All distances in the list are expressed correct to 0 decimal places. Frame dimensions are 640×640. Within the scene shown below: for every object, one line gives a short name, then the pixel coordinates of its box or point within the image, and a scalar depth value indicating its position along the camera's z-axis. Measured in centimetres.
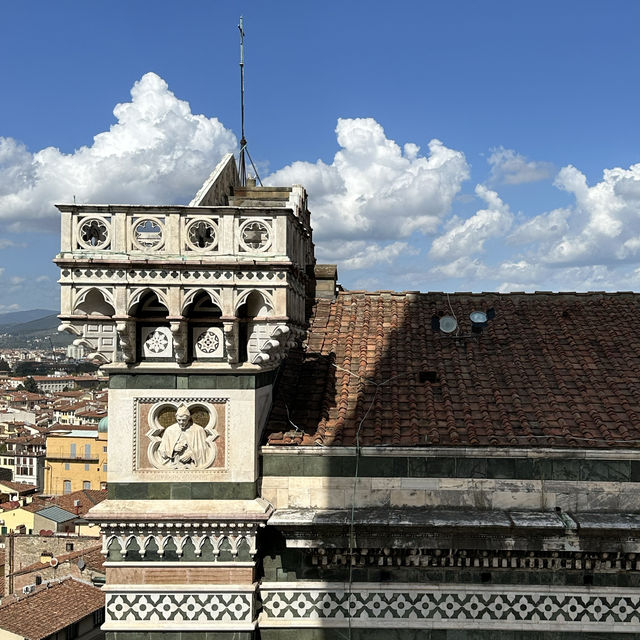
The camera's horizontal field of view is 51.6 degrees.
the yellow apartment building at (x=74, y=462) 7206
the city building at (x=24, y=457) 9050
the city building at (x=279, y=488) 820
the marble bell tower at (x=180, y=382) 820
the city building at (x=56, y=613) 2958
